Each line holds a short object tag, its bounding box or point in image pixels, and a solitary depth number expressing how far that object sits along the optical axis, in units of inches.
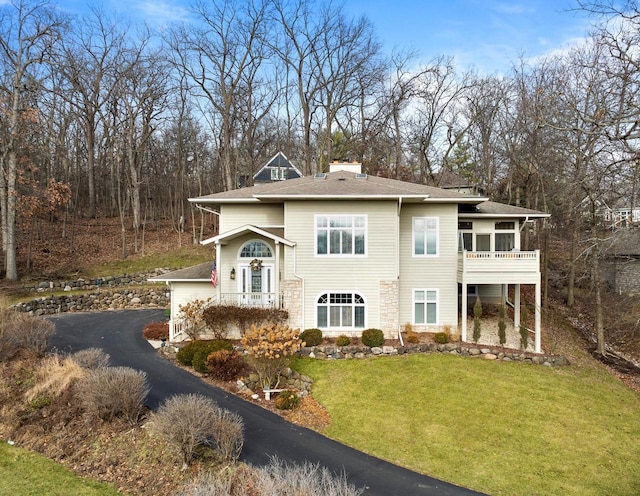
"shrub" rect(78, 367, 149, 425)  361.4
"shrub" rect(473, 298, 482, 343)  570.3
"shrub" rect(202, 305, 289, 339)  567.8
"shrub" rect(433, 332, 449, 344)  567.5
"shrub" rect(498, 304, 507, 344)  567.3
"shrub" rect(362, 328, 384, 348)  548.7
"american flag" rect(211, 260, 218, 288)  601.9
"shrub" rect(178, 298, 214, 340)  576.7
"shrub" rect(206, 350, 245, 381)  468.4
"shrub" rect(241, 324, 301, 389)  428.1
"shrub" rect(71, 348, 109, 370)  446.3
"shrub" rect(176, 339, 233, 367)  499.2
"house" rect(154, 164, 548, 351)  582.6
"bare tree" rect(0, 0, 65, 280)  866.8
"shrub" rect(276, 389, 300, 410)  403.2
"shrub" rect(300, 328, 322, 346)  551.5
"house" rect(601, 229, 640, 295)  962.7
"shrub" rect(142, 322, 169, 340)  609.9
